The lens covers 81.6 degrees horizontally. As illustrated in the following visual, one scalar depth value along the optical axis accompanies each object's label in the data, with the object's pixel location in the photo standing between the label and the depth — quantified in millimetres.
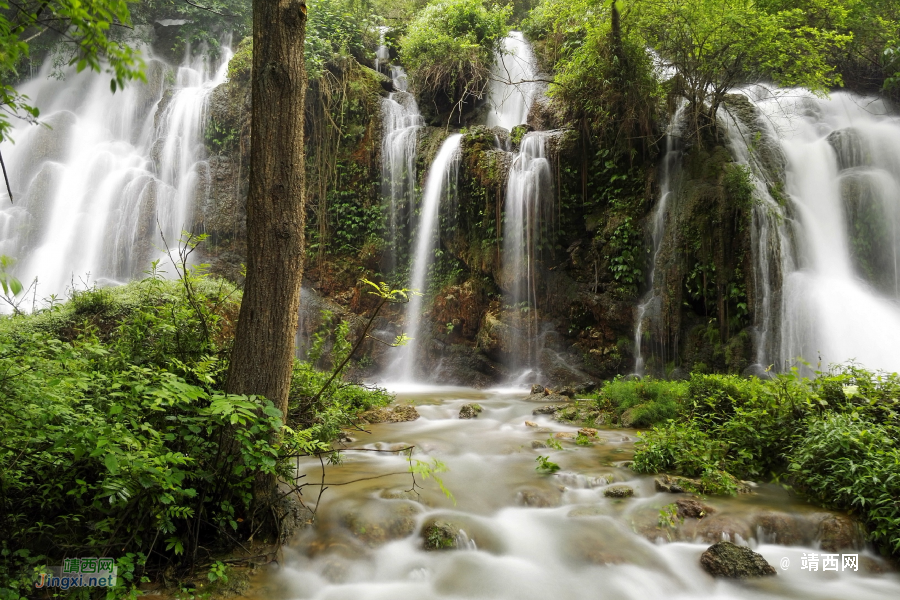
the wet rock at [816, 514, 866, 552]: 4172
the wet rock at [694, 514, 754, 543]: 4332
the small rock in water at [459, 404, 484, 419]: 8769
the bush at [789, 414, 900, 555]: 4125
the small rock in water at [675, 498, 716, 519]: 4562
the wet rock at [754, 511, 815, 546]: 4305
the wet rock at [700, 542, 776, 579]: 3912
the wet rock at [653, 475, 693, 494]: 5043
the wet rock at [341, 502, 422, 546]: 4102
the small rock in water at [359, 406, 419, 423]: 8148
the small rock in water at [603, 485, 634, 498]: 5020
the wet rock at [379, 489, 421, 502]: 4664
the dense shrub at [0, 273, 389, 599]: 2912
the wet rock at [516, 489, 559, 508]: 4984
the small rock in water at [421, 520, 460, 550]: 4117
